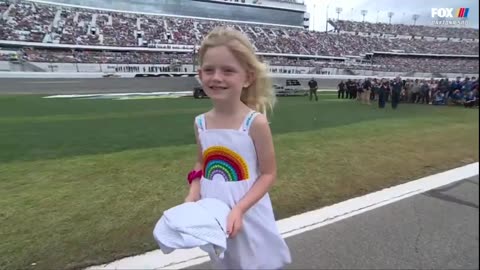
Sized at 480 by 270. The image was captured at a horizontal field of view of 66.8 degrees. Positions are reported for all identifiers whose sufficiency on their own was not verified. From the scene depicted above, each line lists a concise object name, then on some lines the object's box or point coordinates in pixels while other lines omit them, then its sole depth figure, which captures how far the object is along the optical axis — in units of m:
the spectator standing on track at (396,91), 15.93
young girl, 1.59
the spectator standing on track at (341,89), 28.04
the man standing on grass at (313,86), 24.38
